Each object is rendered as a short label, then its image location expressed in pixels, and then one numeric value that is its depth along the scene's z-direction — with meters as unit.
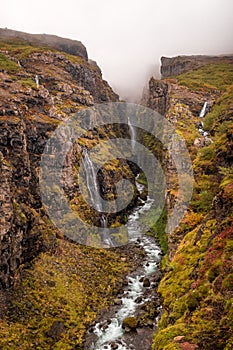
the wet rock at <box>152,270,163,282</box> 60.06
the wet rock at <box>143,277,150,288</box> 58.59
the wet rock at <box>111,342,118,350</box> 42.67
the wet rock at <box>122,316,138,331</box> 46.50
